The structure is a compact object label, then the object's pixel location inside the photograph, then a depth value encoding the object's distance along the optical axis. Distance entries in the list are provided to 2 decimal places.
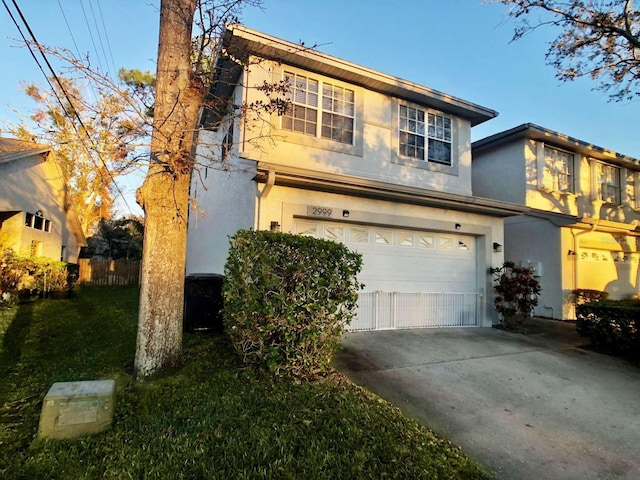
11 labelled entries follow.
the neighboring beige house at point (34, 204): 11.46
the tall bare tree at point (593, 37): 9.50
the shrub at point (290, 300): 4.20
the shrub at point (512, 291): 8.62
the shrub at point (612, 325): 6.59
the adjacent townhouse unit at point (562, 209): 11.10
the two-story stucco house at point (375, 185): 7.26
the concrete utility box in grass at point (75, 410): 2.86
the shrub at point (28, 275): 9.59
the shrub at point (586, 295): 10.81
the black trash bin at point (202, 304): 6.51
